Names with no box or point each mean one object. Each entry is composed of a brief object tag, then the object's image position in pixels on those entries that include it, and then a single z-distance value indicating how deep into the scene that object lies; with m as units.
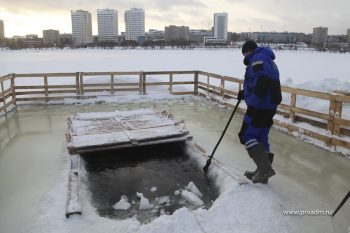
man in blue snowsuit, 4.08
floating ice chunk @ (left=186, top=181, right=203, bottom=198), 4.40
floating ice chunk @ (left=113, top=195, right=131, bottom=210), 4.05
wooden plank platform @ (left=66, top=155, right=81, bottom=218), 3.68
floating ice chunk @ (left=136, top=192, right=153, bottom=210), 3.99
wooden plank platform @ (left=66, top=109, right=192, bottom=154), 5.70
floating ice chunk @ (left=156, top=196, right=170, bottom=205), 4.16
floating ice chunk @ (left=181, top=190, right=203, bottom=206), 4.16
